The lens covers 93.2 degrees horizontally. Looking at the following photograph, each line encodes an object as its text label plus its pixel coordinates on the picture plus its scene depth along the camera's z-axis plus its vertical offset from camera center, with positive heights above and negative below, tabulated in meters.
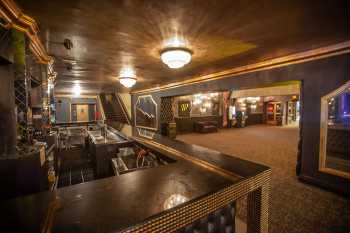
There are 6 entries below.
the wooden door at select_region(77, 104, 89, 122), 11.94 -0.07
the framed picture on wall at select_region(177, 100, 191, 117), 10.48 +0.21
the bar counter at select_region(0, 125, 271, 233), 0.87 -0.58
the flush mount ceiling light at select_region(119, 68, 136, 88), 4.65 +0.98
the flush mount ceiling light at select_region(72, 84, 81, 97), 7.00 +1.10
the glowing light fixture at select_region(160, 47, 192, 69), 2.60 +0.89
